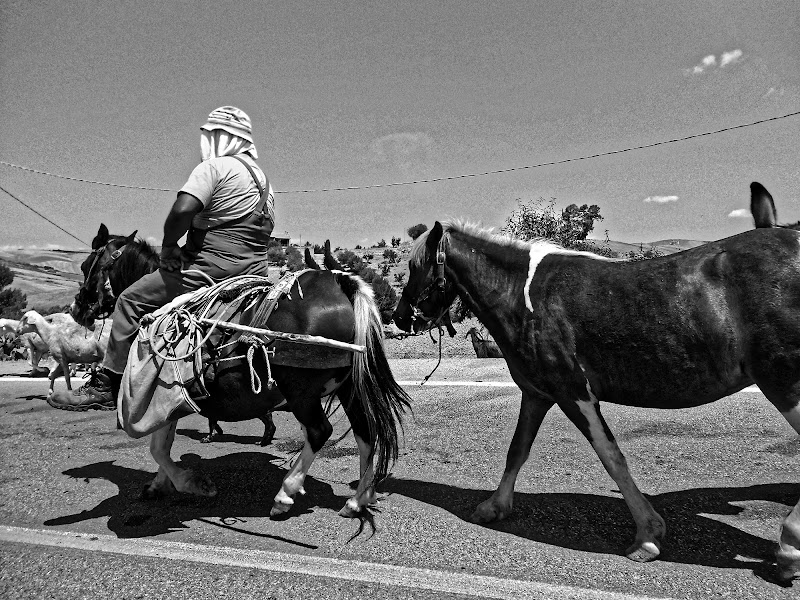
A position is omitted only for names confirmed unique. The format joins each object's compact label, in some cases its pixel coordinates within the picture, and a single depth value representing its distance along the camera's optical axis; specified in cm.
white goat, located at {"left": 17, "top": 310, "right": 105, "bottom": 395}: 1090
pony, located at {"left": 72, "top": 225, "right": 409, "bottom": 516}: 404
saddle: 396
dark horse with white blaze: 303
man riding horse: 421
